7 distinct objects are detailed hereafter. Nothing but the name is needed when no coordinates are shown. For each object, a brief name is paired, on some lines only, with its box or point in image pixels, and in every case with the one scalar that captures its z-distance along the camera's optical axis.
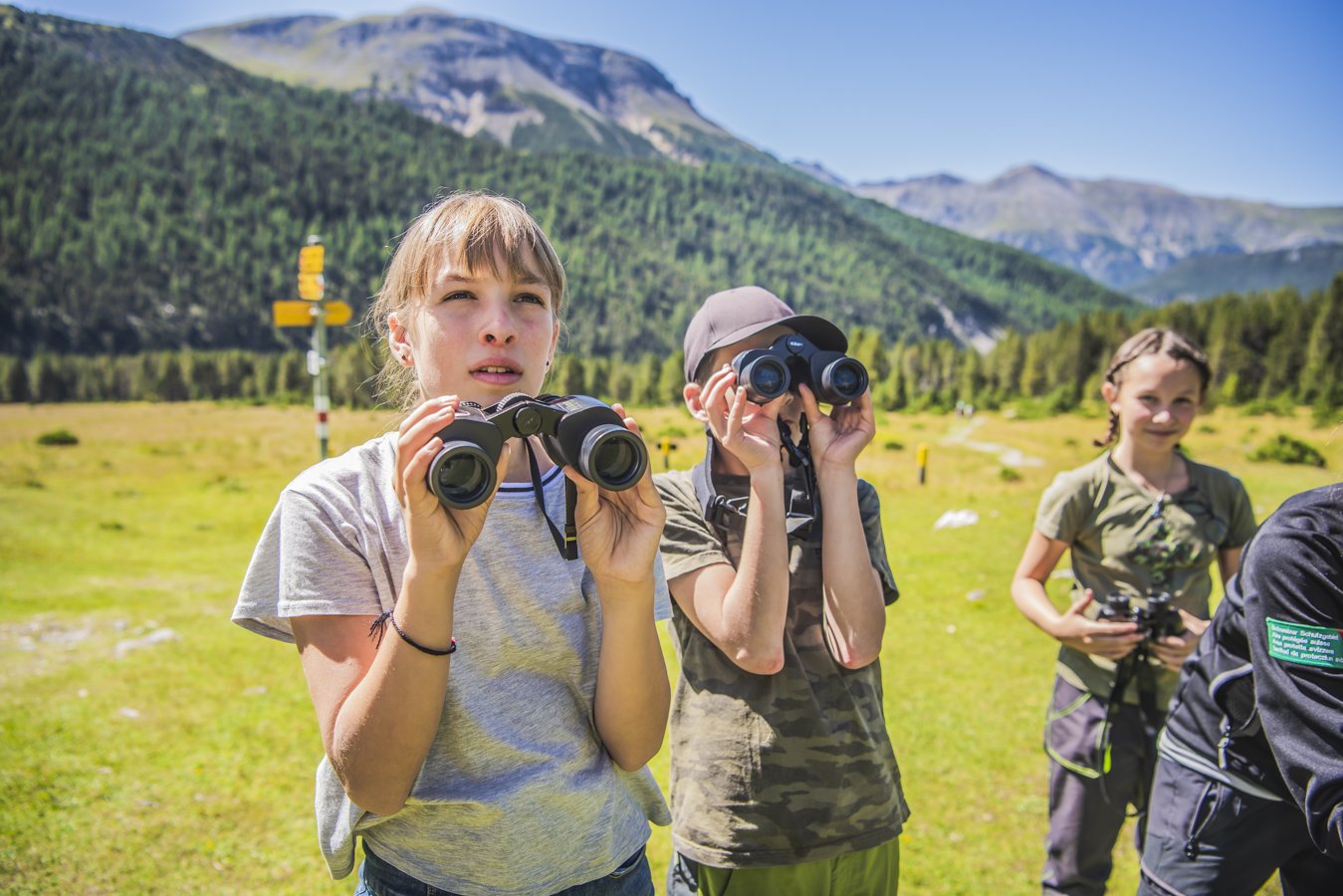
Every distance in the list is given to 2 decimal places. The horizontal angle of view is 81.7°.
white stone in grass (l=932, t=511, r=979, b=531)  15.02
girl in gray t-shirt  1.43
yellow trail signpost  17.08
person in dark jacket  1.65
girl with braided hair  2.97
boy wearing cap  2.09
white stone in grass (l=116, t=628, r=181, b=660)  8.23
